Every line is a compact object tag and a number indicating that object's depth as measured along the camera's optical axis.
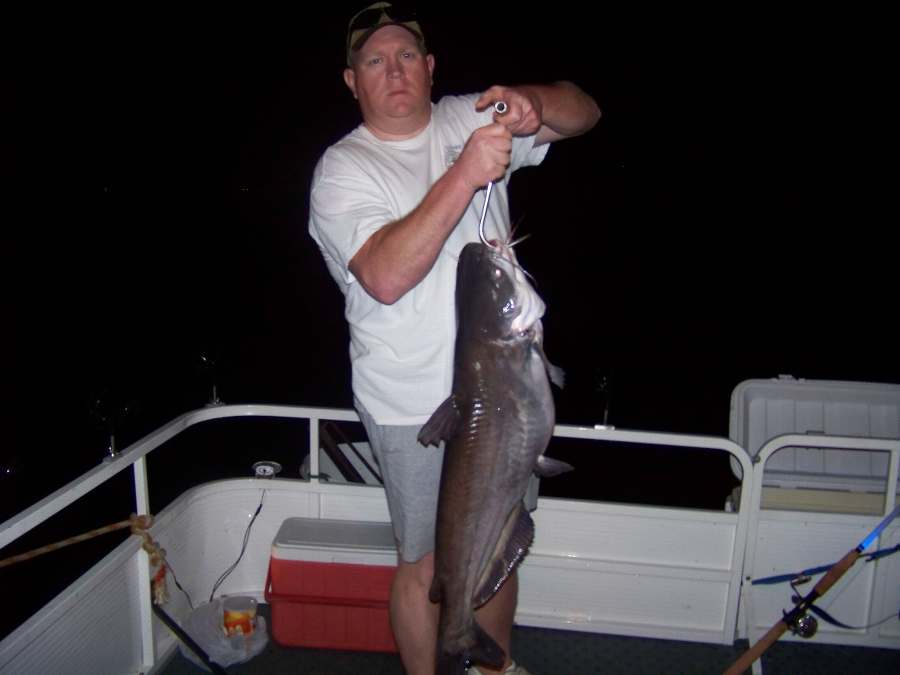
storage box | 3.29
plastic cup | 3.17
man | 2.15
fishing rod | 2.69
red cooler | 3.06
